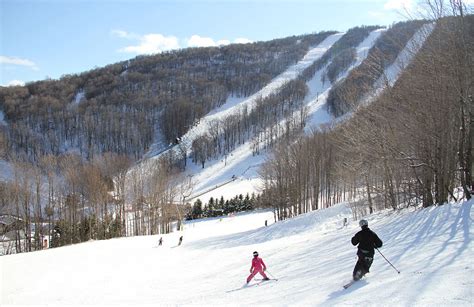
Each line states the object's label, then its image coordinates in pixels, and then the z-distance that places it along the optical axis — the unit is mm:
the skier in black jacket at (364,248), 8891
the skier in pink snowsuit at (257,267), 12320
